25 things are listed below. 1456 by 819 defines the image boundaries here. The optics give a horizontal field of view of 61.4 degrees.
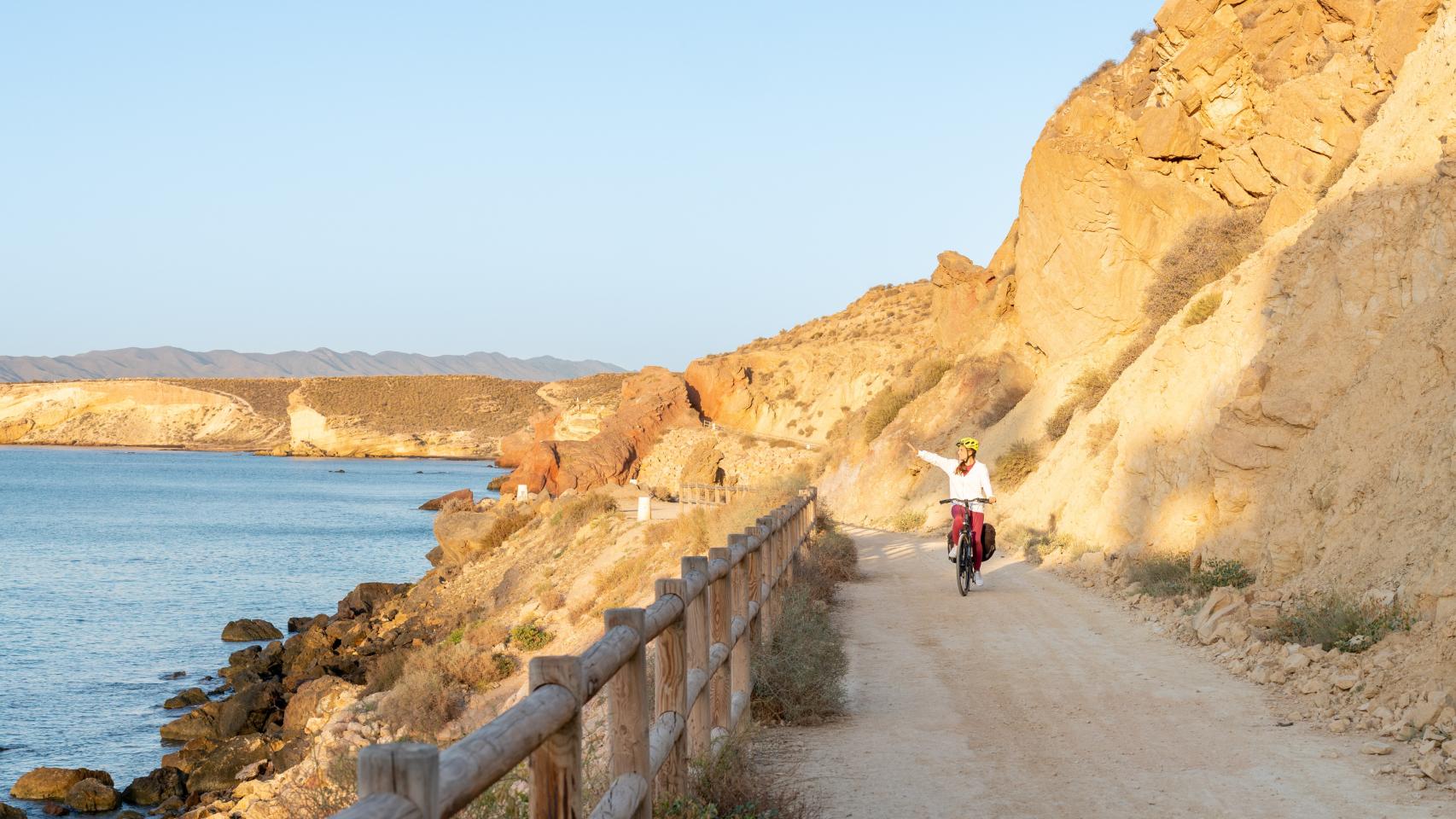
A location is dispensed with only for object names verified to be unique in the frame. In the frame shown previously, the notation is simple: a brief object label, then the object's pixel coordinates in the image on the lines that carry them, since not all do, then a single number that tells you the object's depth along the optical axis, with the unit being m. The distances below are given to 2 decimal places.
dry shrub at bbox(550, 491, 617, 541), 35.19
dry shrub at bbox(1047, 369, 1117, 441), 29.36
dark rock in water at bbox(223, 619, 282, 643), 30.95
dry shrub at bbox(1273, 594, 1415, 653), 9.57
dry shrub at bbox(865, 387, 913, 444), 44.50
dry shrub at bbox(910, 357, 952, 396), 45.03
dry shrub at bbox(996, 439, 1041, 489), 29.92
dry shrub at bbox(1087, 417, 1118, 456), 23.16
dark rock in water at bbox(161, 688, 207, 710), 23.14
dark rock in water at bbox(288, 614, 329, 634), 31.52
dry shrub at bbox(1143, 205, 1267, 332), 26.09
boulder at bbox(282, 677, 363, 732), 21.12
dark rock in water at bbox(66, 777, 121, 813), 16.95
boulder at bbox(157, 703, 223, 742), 20.91
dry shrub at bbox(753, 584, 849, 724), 9.38
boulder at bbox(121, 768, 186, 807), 17.56
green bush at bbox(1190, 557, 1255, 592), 13.55
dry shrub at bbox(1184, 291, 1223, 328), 21.78
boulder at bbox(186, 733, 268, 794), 17.84
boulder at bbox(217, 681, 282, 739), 21.12
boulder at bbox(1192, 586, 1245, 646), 12.20
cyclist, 16.53
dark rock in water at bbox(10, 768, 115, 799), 17.42
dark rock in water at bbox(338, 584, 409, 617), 32.88
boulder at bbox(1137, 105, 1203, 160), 29.80
